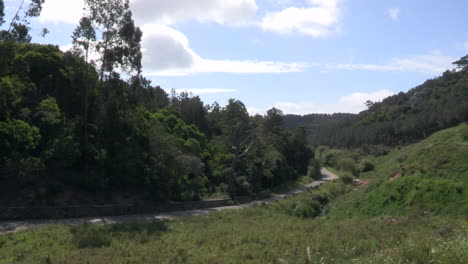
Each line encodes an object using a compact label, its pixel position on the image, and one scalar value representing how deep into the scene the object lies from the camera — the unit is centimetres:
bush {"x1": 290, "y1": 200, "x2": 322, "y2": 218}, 3719
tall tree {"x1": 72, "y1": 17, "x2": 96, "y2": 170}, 3064
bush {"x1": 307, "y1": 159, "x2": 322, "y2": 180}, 7888
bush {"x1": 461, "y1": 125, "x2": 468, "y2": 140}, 4031
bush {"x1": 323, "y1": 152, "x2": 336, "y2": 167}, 11006
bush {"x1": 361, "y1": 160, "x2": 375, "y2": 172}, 7025
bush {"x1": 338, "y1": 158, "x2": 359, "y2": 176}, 6794
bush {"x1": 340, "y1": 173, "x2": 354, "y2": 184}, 6078
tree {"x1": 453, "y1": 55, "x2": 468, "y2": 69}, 11343
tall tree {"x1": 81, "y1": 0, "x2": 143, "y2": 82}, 3122
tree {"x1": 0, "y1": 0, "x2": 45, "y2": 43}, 2275
